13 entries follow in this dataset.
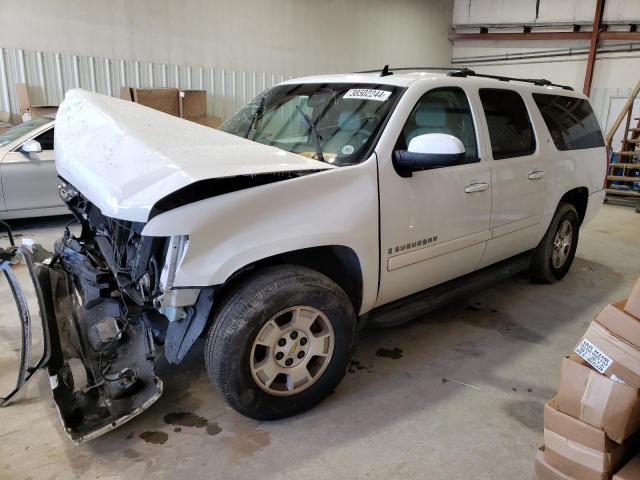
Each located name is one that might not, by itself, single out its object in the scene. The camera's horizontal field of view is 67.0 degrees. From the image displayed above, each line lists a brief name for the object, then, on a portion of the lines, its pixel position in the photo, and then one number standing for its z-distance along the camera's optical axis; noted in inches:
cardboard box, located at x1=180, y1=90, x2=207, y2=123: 333.7
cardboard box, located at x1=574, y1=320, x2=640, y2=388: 68.2
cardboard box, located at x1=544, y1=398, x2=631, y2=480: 69.4
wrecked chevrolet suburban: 81.4
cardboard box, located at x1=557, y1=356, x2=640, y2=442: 67.2
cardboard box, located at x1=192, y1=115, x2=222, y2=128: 341.4
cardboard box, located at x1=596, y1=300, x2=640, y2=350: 69.2
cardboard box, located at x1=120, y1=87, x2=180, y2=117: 313.4
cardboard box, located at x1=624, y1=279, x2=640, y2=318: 70.4
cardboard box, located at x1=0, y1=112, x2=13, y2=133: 282.9
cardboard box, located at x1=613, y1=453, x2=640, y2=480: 66.8
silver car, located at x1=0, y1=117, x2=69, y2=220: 215.9
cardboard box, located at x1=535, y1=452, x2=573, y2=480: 73.5
